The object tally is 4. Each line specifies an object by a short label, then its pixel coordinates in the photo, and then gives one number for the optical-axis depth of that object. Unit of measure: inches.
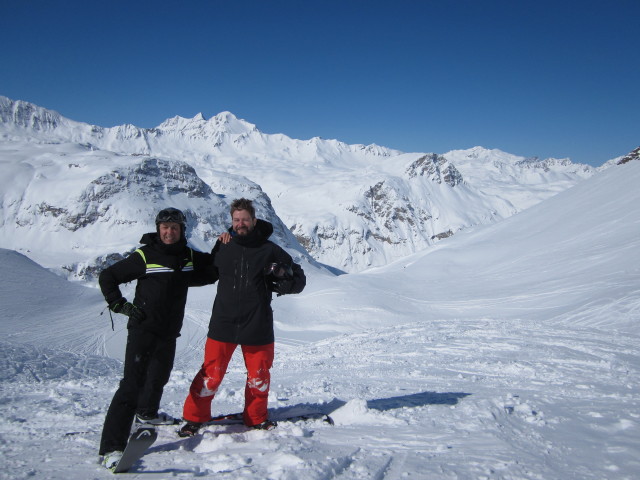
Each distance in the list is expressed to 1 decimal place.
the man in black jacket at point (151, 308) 148.9
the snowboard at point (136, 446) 124.6
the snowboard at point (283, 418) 166.6
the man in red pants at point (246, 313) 159.8
